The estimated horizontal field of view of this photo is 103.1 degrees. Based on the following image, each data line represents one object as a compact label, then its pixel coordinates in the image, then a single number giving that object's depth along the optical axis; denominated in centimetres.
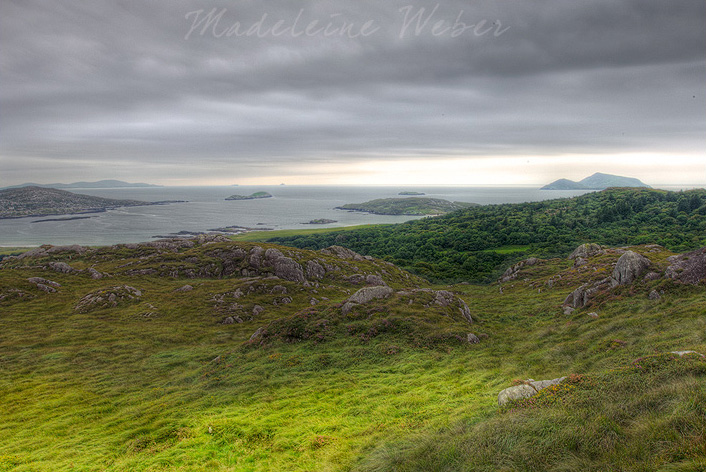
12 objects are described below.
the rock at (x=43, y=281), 6104
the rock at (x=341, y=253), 10156
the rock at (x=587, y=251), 7594
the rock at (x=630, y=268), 3275
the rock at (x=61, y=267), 7200
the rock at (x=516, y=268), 8644
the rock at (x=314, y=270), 7619
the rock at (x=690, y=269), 2672
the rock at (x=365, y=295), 3689
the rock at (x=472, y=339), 2950
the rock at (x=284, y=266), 7388
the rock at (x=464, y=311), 3862
